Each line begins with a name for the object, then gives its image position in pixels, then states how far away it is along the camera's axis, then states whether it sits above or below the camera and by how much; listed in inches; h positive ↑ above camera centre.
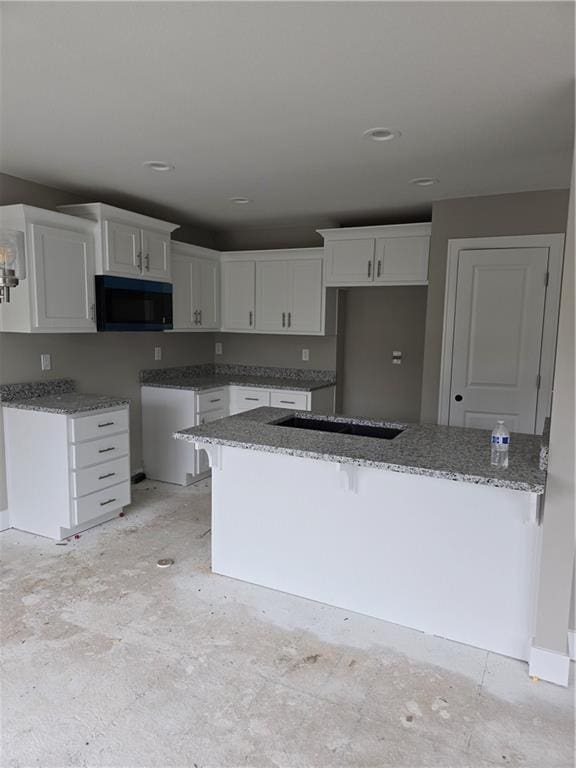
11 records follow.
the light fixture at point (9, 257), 91.4 +13.2
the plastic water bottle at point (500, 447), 83.9 -19.0
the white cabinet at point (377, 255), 161.0 +26.3
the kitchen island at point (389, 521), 86.2 -36.6
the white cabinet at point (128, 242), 140.7 +26.2
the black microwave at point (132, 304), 142.5 +7.4
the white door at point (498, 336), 143.4 -0.3
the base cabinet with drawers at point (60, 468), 128.9 -37.7
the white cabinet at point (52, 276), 123.6 +13.5
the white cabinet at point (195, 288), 177.2 +15.7
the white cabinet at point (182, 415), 171.0 -29.9
